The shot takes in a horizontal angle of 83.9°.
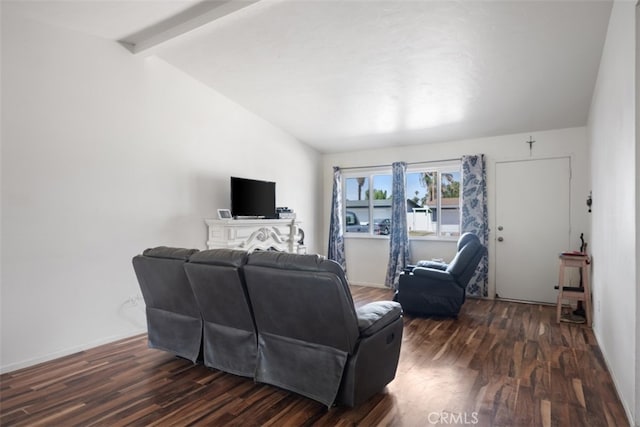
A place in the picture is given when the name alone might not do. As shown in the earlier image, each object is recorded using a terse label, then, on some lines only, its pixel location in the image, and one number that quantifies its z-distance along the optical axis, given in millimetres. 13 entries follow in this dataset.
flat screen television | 4750
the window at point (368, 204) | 6449
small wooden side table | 3973
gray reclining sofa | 2139
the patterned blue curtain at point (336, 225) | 6691
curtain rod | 5759
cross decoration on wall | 5062
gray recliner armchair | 4273
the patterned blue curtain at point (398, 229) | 5945
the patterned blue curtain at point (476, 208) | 5332
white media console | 4500
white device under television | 4643
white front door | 4879
